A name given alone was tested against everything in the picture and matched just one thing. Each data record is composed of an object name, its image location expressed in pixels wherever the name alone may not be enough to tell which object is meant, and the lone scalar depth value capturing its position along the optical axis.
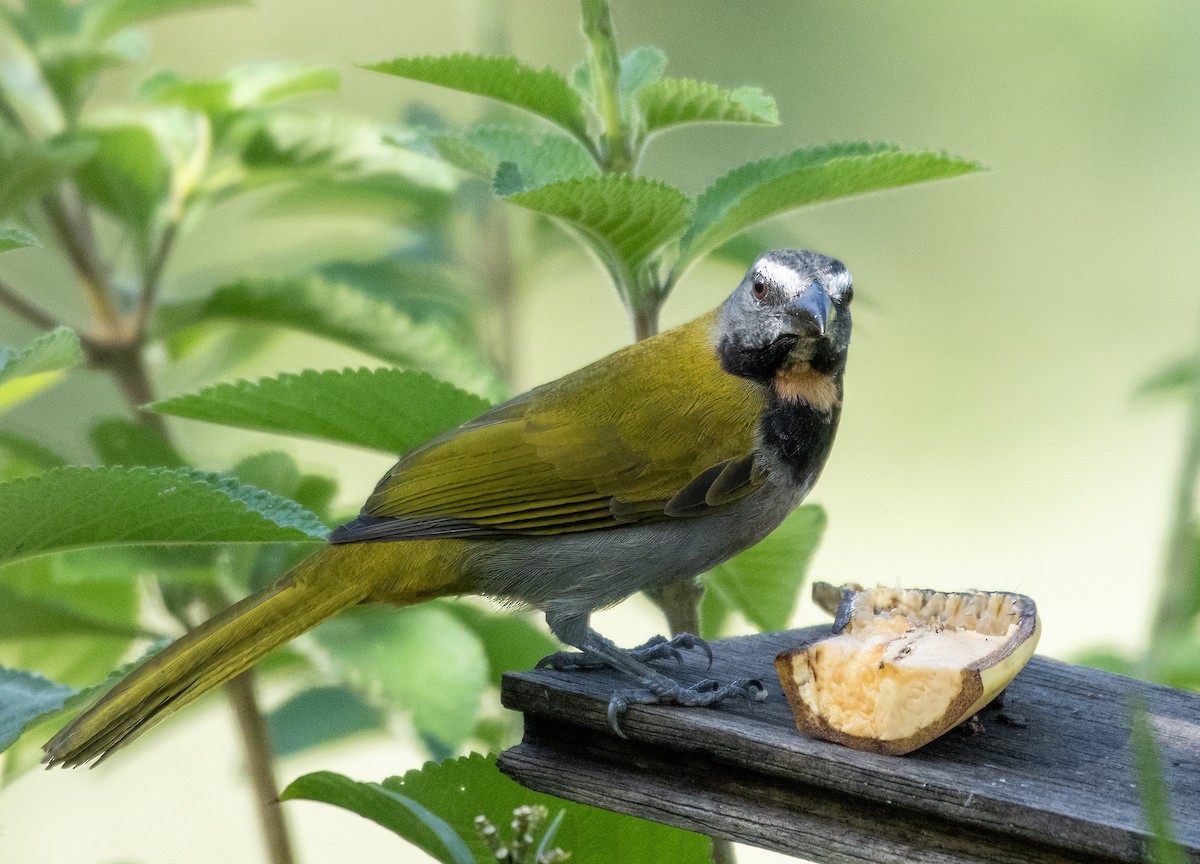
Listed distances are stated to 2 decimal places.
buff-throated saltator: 5.30
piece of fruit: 4.03
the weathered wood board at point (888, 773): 3.61
